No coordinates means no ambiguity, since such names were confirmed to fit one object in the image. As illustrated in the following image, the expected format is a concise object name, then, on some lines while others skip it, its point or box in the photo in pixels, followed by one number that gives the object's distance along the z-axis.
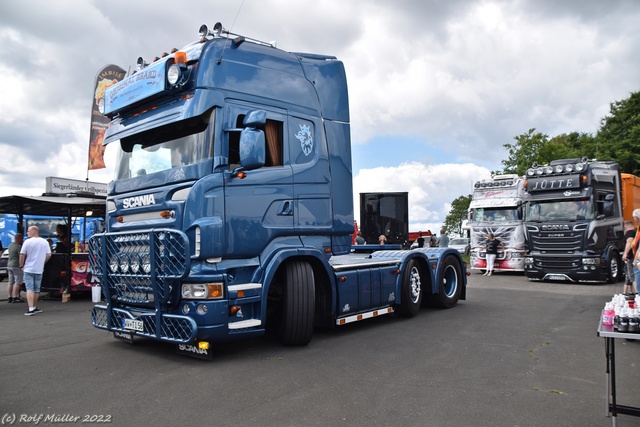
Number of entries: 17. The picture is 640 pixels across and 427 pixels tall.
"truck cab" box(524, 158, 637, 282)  14.88
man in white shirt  10.11
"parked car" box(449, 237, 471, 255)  38.09
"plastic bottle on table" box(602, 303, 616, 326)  3.74
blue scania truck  5.64
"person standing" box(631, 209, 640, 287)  7.95
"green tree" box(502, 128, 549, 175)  38.06
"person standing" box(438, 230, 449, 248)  17.52
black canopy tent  12.24
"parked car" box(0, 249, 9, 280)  15.98
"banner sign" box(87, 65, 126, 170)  15.34
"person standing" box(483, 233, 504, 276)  18.58
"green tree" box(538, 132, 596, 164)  37.59
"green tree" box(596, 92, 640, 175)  38.94
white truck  18.27
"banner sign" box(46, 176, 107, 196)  15.46
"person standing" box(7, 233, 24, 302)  11.91
